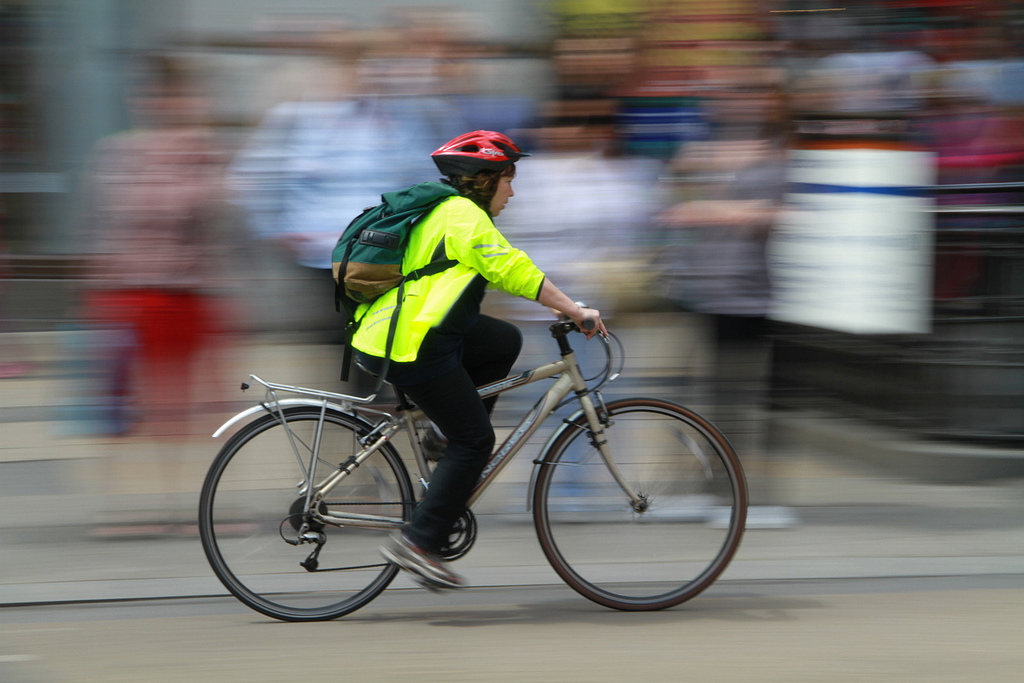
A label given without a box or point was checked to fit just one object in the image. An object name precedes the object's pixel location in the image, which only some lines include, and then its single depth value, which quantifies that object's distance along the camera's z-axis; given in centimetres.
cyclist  745
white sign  1089
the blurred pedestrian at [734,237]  985
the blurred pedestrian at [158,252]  927
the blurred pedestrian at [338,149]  1048
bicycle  793
